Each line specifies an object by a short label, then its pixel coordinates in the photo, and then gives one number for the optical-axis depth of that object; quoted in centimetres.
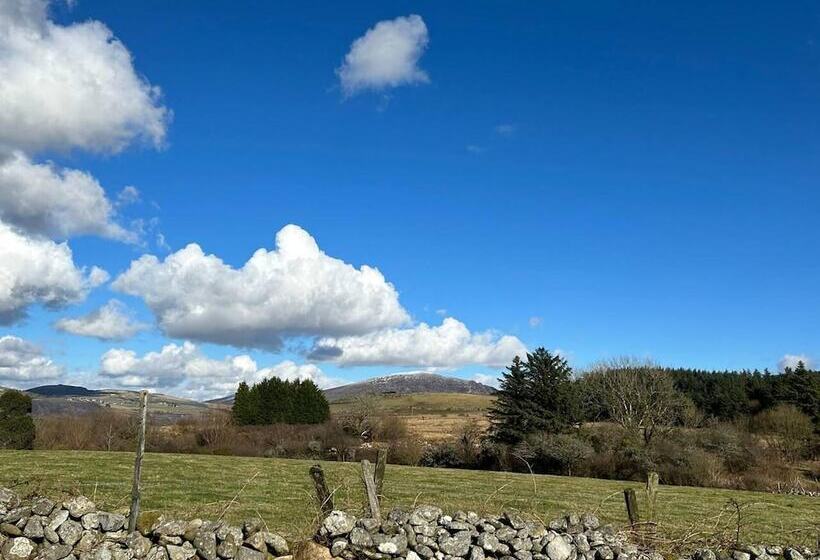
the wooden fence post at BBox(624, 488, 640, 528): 962
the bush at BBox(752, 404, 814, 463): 4406
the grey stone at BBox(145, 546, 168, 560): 841
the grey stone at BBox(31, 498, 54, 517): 867
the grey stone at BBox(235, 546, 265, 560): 841
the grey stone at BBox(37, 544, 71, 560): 833
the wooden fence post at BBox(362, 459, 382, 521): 890
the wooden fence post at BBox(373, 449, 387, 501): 975
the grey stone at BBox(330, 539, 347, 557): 846
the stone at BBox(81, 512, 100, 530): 864
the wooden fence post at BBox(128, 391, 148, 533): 869
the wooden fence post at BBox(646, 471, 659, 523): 980
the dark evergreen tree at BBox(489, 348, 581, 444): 4209
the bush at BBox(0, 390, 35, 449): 3494
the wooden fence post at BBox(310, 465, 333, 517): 933
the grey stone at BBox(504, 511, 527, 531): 916
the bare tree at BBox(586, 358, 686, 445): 4856
